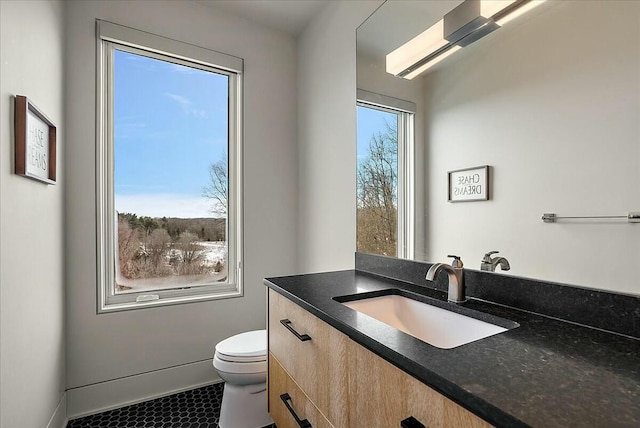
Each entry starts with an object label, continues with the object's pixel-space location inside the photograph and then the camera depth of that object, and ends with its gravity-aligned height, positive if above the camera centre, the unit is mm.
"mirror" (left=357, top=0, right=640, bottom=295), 837 +231
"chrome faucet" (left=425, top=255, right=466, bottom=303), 1122 -244
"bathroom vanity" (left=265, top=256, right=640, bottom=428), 498 -300
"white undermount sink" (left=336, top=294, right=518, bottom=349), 999 -376
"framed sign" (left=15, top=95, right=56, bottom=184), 1211 +301
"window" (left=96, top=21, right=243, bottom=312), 1981 +291
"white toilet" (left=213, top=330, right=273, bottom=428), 1670 -915
